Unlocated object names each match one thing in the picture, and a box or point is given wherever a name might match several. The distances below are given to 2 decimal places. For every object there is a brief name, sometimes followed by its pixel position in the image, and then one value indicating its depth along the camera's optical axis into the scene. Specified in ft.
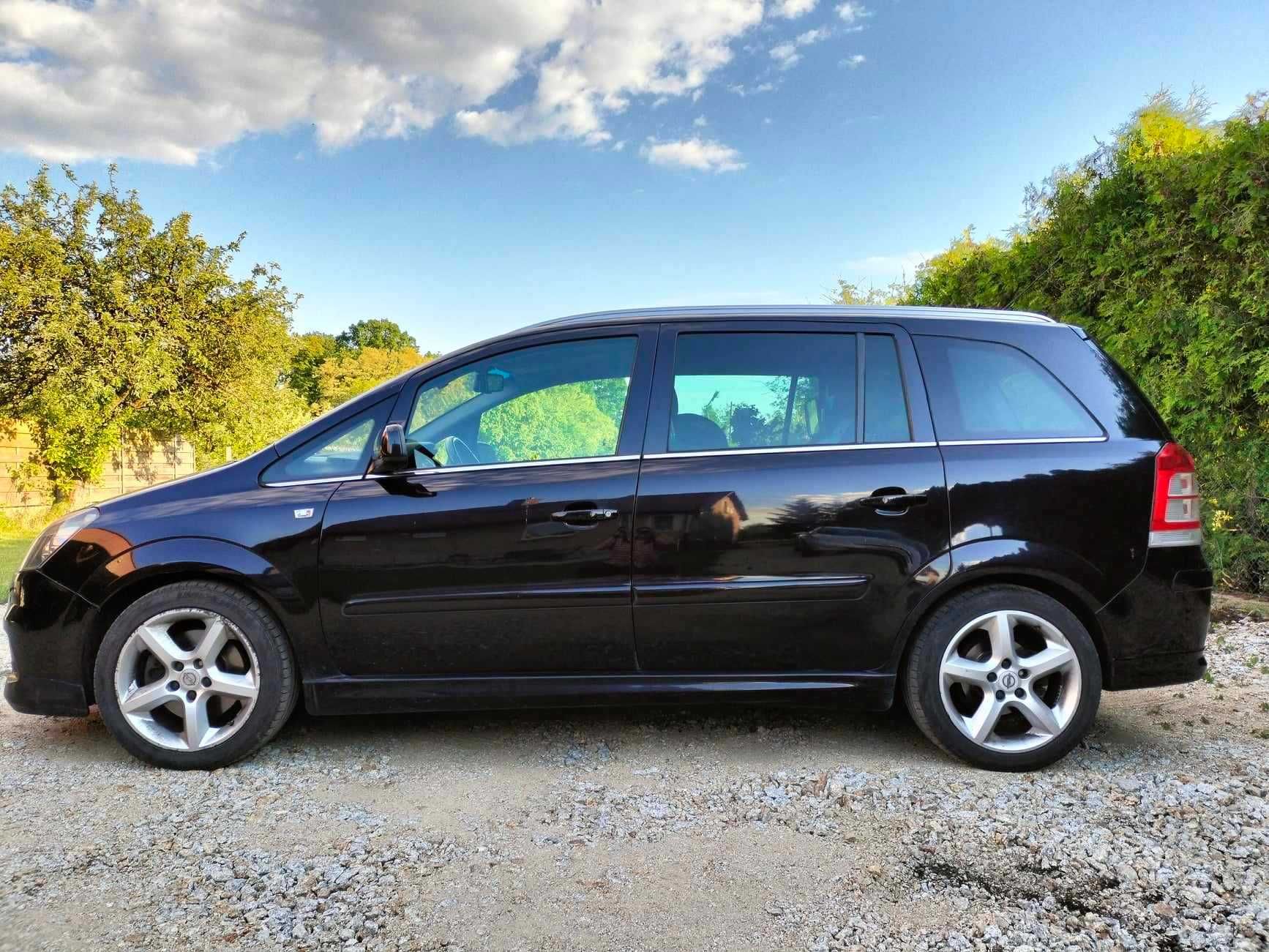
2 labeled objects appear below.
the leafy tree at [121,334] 54.39
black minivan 10.39
